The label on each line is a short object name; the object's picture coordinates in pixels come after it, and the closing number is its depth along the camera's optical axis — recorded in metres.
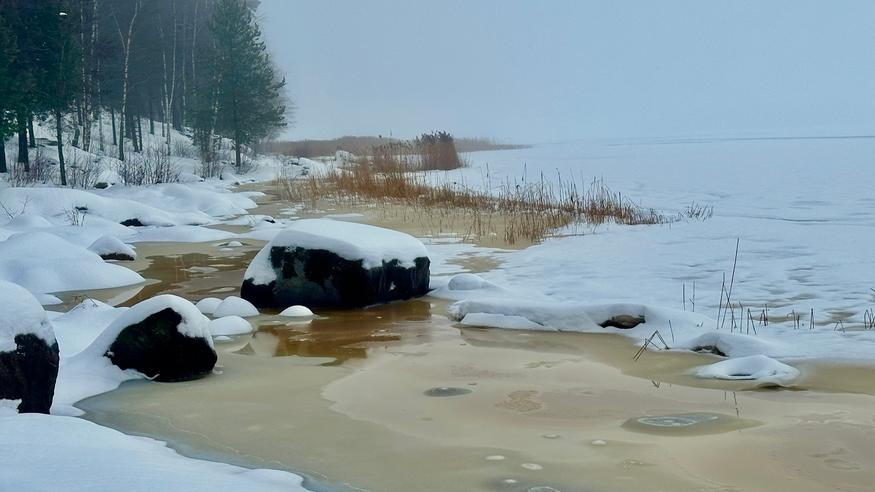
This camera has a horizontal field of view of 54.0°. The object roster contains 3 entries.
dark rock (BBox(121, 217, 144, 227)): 14.27
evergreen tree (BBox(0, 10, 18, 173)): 21.31
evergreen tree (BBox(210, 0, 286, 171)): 37.31
